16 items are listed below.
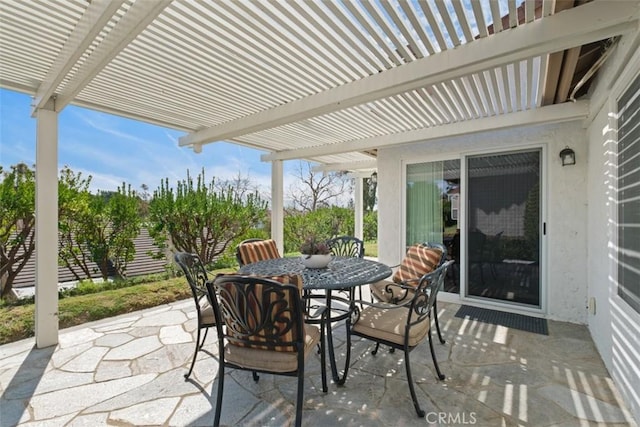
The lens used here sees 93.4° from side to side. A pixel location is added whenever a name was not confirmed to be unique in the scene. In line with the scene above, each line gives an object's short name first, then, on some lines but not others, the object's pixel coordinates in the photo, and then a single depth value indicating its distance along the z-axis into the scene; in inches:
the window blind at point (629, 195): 84.2
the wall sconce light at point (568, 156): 147.9
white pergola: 76.2
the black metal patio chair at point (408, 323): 87.6
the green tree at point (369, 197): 594.2
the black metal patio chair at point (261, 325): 70.8
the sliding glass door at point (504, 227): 162.2
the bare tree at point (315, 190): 572.4
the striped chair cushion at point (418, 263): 134.0
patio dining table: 96.7
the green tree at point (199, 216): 240.8
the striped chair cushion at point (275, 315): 71.0
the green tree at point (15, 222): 177.2
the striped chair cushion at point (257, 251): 147.1
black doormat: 144.0
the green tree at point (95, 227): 201.2
